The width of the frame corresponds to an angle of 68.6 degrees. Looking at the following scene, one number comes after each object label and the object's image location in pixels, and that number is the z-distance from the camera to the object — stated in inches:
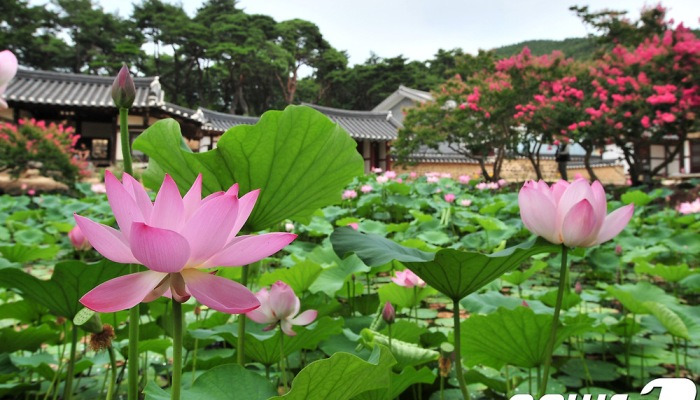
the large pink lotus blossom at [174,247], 14.4
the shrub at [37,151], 280.7
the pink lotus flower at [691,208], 121.3
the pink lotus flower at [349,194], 169.5
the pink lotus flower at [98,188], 202.6
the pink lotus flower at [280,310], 31.3
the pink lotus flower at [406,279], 45.6
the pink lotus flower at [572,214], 25.1
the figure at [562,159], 428.4
